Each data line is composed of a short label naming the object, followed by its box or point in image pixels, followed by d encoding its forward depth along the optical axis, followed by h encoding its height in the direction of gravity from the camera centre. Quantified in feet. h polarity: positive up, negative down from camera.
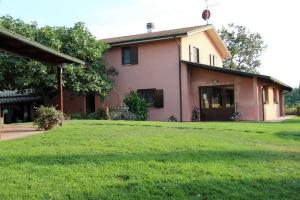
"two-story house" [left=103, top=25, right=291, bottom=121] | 52.24 +4.95
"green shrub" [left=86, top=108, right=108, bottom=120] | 48.95 -1.28
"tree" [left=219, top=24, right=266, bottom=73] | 109.59 +24.74
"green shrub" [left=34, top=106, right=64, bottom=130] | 28.35 -0.97
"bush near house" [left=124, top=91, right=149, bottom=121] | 49.63 +0.42
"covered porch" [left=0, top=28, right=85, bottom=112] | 26.96 +6.54
